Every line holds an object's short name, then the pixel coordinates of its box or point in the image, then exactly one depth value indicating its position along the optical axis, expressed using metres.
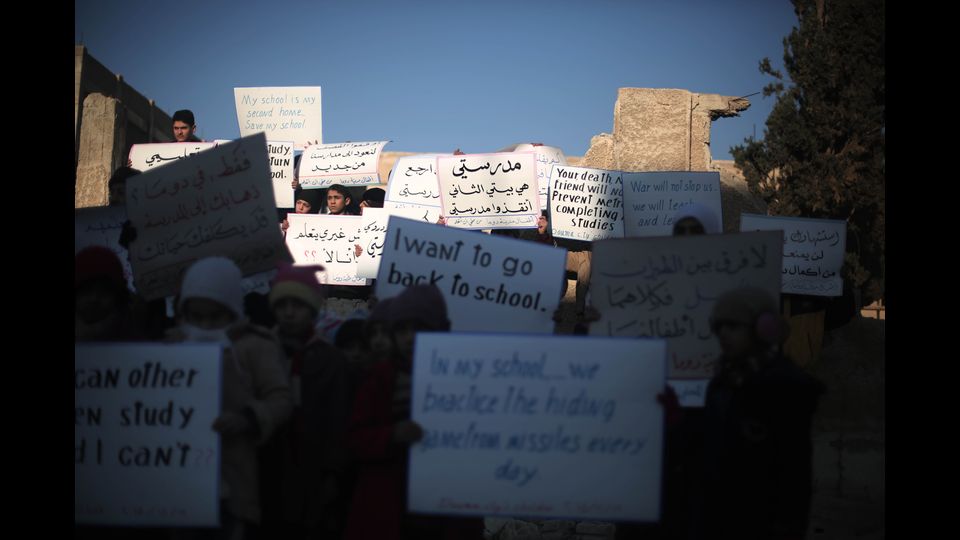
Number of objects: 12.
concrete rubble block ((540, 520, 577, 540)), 5.62
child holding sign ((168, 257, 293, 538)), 3.19
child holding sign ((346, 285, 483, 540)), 3.15
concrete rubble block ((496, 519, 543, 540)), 5.46
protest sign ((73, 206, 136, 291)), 5.04
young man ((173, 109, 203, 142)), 7.87
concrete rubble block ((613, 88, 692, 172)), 10.12
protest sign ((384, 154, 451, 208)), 8.77
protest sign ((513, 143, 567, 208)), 9.05
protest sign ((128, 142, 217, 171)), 7.68
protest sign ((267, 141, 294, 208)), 8.63
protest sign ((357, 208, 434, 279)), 7.72
